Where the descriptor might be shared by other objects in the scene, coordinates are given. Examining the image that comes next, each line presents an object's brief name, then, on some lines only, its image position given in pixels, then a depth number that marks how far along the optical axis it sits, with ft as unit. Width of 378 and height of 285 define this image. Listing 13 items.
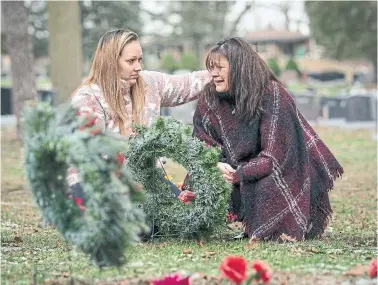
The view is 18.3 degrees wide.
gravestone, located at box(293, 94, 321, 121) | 119.49
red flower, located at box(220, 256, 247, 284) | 19.00
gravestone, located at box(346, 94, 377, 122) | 114.06
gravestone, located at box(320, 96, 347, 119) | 122.74
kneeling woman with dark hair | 30.62
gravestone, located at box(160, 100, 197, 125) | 104.56
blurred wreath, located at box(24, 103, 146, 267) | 19.47
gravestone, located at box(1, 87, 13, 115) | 129.07
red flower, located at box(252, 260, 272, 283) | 19.21
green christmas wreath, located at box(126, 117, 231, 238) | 29.00
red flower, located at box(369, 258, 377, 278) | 20.60
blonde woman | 30.18
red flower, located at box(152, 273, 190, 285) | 18.91
